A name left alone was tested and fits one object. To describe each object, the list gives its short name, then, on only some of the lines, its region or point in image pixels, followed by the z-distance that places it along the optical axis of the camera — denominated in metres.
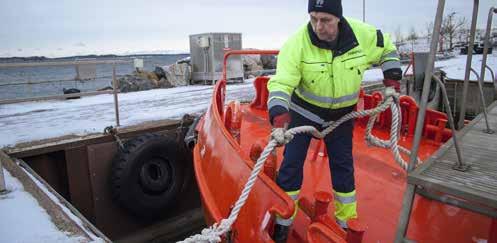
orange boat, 2.58
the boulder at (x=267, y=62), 21.98
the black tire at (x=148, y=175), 5.24
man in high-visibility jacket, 2.30
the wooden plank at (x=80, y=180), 5.09
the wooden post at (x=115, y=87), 5.82
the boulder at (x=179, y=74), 14.10
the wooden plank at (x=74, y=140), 4.74
